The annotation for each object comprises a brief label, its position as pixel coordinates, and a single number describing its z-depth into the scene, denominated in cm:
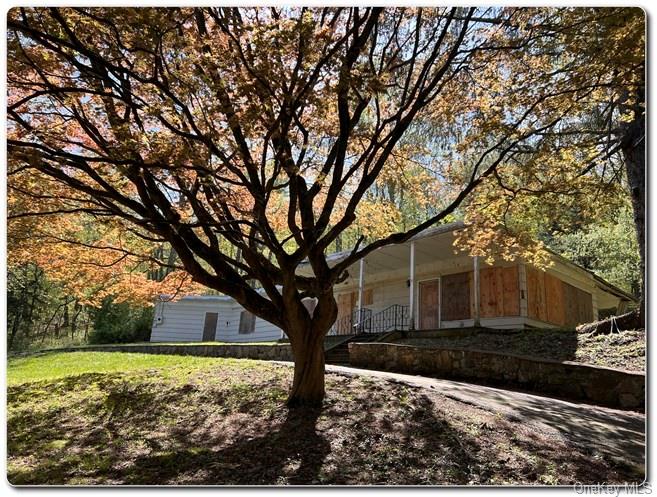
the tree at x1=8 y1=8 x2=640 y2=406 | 395
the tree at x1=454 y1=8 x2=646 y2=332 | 433
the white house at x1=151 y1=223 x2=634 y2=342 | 1152
